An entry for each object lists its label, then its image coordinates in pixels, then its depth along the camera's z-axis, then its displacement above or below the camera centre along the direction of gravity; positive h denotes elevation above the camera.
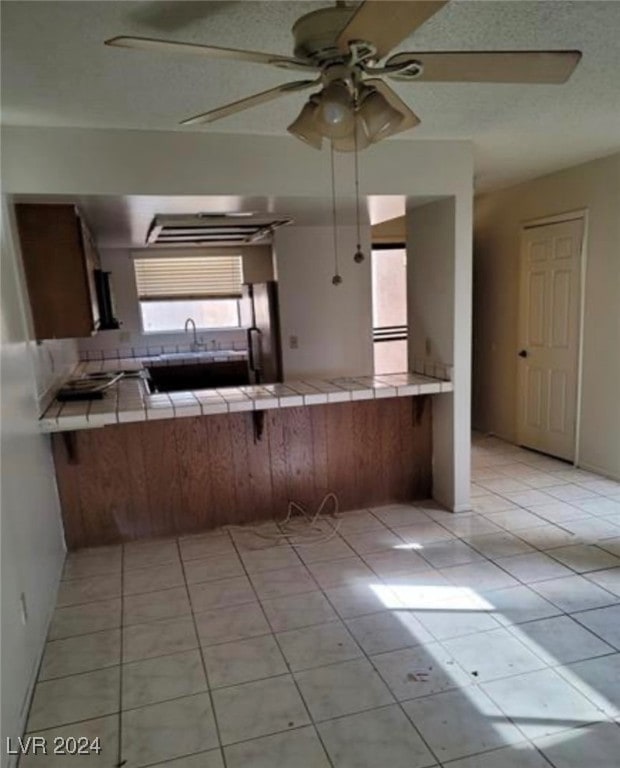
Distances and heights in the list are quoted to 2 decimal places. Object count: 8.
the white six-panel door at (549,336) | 4.45 -0.45
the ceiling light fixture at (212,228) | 3.93 +0.61
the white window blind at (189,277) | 6.07 +0.29
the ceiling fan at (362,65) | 1.33 +0.62
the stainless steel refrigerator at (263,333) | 4.96 -0.32
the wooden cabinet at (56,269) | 2.92 +0.22
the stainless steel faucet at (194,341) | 6.29 -0.43
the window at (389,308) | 6.48 -0.19
